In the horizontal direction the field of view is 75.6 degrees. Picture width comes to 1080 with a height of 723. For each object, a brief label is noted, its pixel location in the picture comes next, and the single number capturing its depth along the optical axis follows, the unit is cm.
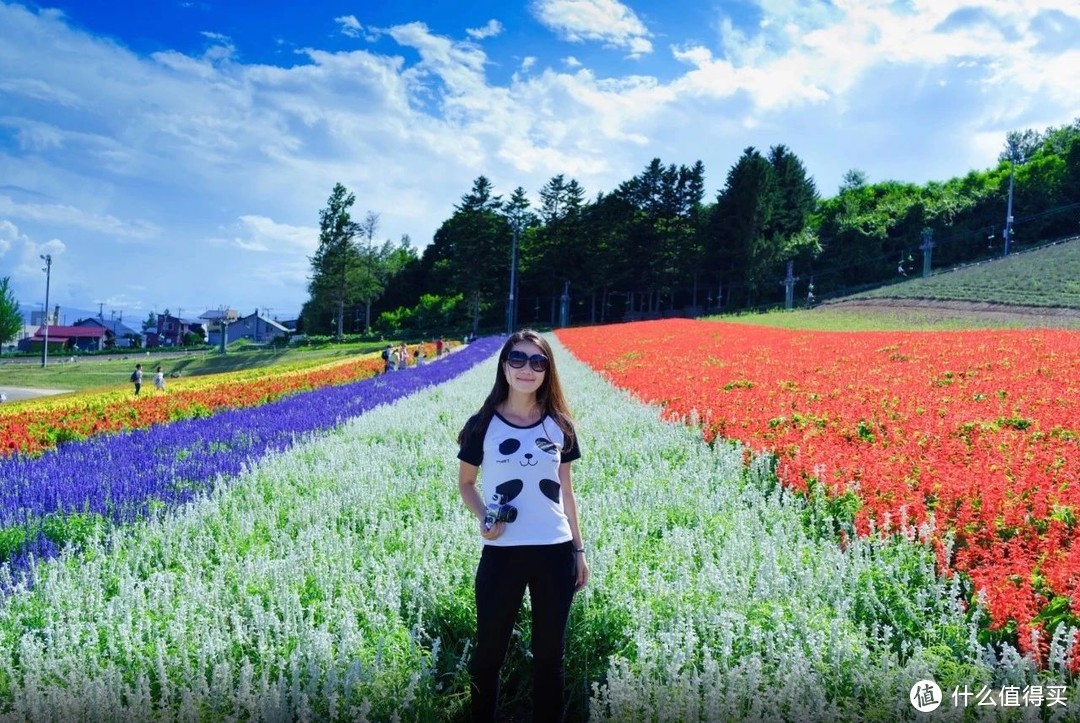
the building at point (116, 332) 10437
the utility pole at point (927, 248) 5541
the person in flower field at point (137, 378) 2072
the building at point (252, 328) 10569
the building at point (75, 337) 9156
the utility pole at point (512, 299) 5117
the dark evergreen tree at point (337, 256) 6144
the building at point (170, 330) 10944
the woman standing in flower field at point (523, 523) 292
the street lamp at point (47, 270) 4960
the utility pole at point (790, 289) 5312
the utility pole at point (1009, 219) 6046
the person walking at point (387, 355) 2486
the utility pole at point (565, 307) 5719
